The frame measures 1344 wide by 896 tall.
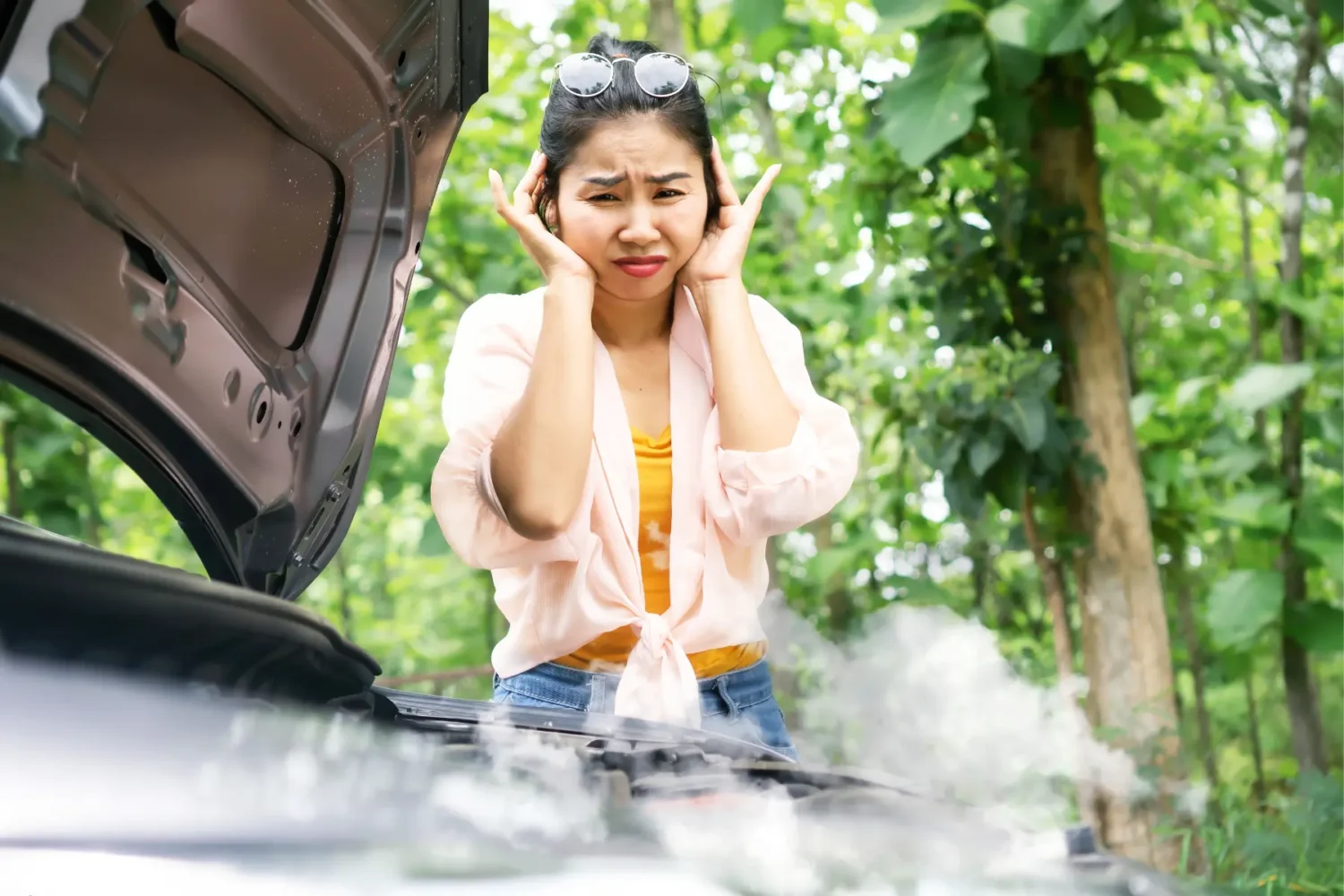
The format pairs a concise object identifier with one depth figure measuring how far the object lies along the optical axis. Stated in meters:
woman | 1.68
